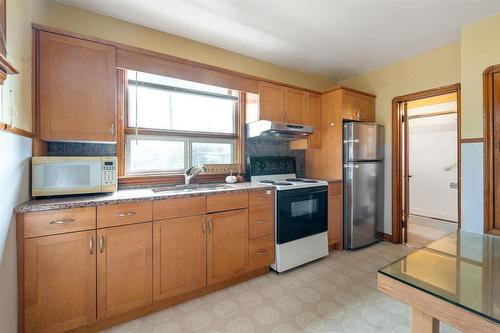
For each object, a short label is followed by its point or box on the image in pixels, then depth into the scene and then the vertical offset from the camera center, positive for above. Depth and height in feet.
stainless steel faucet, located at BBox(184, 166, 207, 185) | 7.94 -0.21
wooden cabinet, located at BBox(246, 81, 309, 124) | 9.09 +2.64
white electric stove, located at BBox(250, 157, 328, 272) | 7.97 -1.98
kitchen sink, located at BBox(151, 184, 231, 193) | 7.28 -0.74
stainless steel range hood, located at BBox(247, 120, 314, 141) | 8.59 +1.45
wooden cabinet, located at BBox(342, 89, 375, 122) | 10.02 +2.79
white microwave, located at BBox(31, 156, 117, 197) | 5.23 -0.22
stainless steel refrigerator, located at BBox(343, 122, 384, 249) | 9.86 -0.74
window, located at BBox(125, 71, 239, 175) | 7.73 +1.59
